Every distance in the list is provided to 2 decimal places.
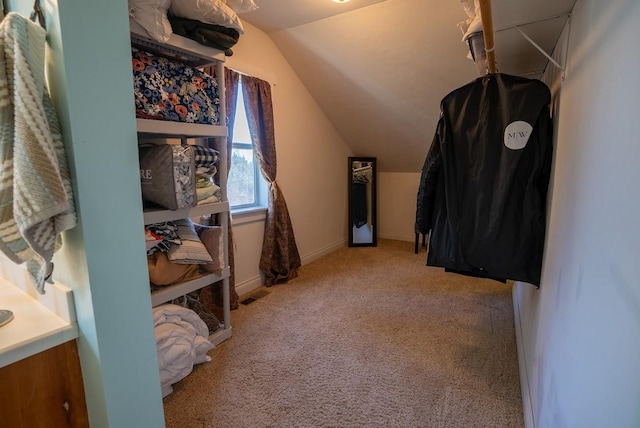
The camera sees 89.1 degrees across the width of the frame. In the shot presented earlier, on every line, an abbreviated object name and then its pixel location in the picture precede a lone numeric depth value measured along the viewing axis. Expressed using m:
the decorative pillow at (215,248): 2.10
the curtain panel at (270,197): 2.86
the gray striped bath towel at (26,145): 0.65
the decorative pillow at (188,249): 1.84
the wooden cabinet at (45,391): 0.77
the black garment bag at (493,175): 1.46
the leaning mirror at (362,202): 4.49
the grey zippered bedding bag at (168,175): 1.67
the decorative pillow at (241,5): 1.89
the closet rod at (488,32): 1.10
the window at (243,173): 2.93
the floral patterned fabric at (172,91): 1.60
